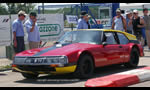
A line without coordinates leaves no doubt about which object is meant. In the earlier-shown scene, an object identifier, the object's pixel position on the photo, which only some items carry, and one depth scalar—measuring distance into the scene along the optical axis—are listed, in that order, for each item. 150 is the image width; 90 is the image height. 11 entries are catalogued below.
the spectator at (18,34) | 11.04
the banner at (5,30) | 12.71
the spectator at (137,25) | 16.00
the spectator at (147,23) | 15.91
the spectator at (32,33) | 11.54
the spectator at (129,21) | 15.55
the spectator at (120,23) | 14.30
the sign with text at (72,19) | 21.37
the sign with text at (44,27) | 12.78
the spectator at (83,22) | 13.96
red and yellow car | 8.30
